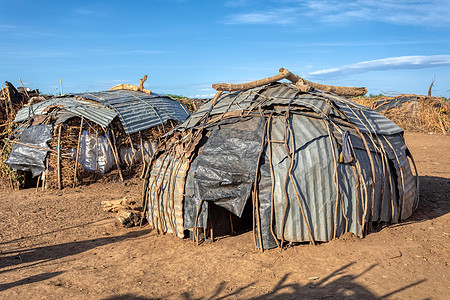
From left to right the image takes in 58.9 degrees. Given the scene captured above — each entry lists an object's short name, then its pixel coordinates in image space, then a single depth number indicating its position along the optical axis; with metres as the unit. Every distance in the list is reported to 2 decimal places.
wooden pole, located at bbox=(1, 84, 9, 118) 15.17
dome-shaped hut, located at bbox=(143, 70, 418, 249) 6.18
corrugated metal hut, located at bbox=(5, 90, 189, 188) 11.77
